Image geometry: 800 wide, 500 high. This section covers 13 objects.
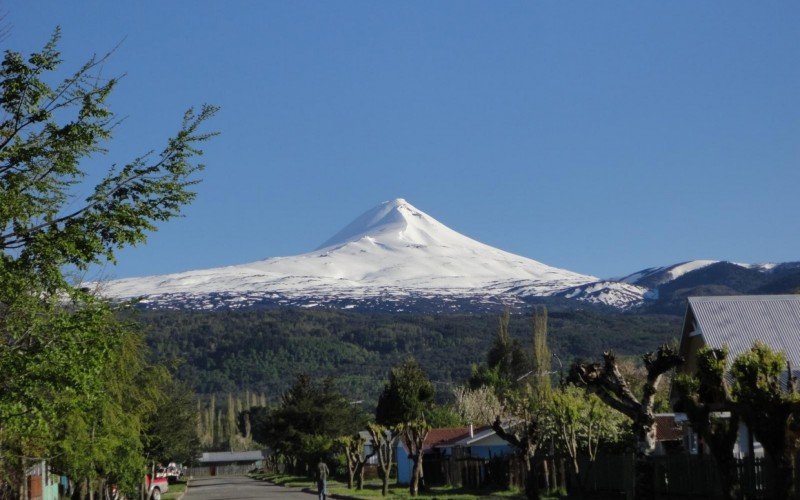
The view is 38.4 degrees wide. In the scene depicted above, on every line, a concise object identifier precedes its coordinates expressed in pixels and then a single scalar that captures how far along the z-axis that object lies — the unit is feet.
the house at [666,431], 161.29
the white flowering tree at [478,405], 278.05
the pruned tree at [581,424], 133.59
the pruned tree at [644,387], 86.38
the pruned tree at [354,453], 198.59
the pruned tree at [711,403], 82.79
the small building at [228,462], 522.88
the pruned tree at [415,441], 157.07
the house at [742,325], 118.11
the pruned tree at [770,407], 78.95
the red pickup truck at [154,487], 160.35
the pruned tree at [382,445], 176.65
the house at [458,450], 193.82
